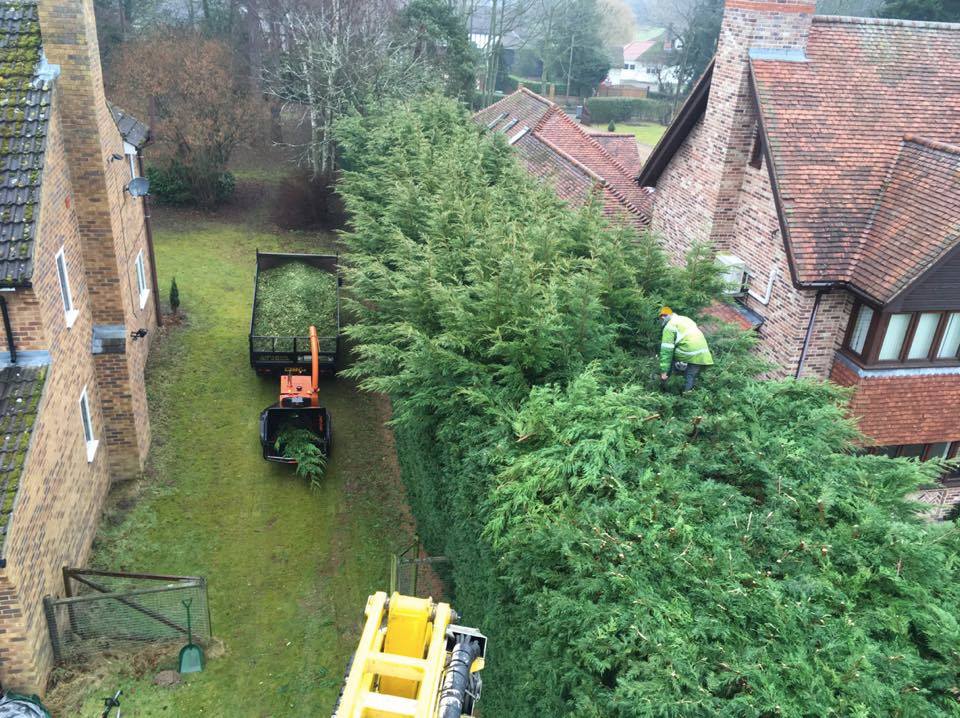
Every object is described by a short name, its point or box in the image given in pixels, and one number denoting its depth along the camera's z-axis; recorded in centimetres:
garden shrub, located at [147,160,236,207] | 3288
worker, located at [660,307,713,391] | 1052
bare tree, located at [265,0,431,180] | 3123
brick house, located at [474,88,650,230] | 2297
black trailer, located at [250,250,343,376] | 1927
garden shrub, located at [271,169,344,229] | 3269
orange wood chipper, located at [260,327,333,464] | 1656
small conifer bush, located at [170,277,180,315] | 2342
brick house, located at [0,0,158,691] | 1062
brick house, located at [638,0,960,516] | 1366
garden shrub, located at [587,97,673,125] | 6850
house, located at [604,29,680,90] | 7337
